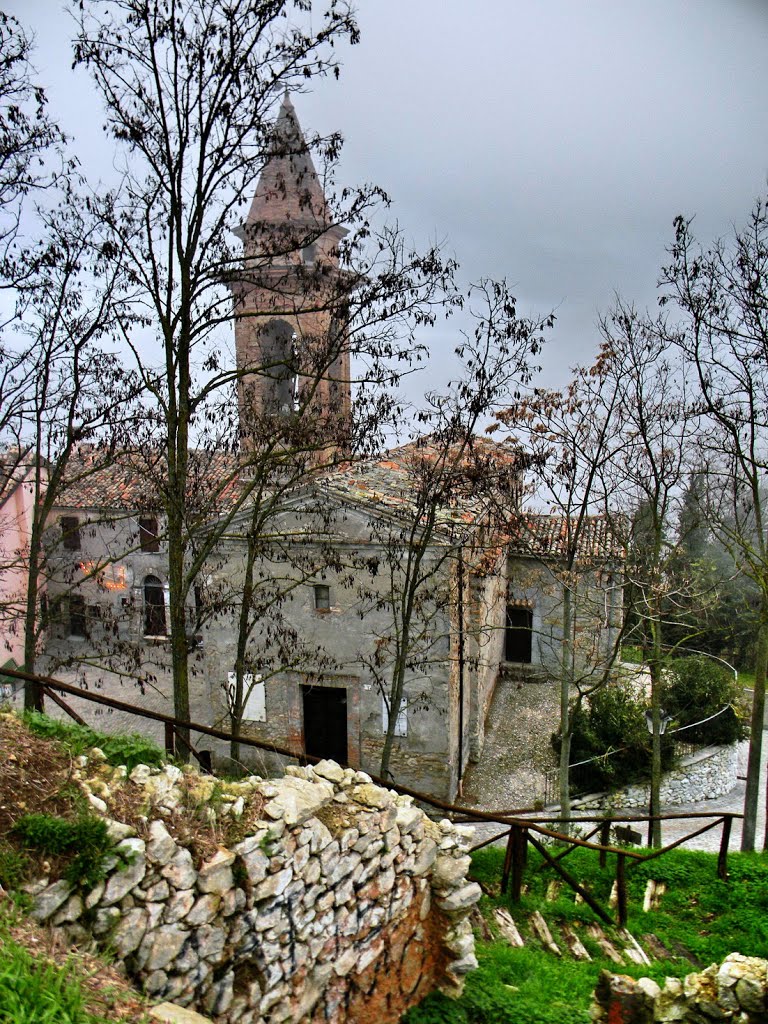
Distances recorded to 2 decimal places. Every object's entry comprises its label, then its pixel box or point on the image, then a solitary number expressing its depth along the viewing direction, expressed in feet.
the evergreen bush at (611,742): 45.75
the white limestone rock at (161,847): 12.07
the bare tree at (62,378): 31.53
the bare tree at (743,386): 30.37
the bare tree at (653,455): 35.42
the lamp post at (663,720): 47.67
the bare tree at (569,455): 34.96
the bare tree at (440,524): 32.81
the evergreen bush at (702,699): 48.66
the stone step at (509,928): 21.36
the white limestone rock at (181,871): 12.04
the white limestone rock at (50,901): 10.62
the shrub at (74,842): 11.17
